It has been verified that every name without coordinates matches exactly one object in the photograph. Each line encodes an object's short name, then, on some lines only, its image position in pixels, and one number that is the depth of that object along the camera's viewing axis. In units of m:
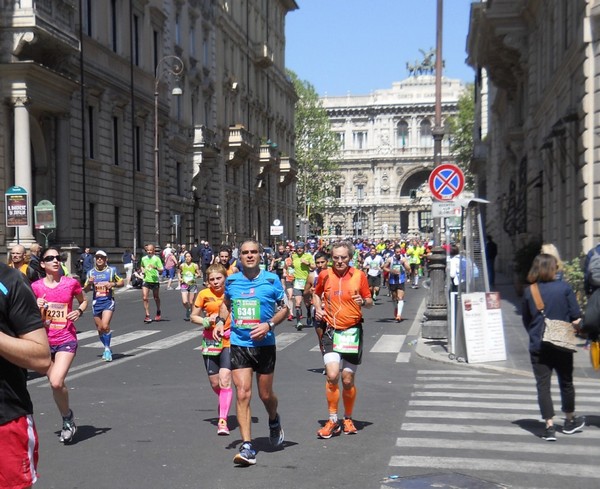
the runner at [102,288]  13.66
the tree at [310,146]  92.44
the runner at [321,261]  17.77
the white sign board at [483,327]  13.66
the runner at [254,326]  7.64
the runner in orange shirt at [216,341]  8.77
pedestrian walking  8.43
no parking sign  15.93
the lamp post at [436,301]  16.80
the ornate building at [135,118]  30.77
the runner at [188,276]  21.91
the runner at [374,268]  26.92
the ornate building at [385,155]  129.00
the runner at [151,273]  22.06
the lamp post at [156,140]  40.56
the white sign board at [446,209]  15.78
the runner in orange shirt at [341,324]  8.56
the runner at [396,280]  22.56
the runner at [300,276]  20.94
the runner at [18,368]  3.70
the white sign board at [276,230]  66.44
